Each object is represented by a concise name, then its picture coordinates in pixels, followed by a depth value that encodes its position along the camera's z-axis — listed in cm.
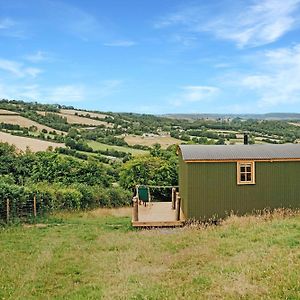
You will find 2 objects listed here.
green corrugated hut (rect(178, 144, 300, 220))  1430
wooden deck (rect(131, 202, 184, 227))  1417
